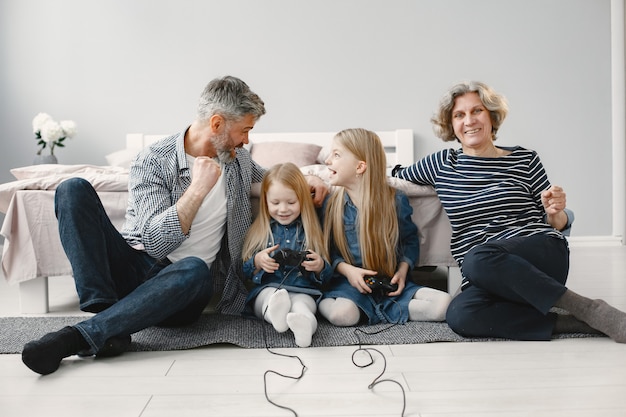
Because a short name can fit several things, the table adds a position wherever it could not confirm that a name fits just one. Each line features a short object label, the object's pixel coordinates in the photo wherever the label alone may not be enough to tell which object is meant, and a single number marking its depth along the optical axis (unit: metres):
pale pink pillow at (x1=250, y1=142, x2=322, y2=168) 3.40
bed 2.12
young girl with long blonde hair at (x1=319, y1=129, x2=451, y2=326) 1.90
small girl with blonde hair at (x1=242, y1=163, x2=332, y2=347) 1.86
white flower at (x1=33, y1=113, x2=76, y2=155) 3.62
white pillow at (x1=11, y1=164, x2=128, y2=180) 2.43
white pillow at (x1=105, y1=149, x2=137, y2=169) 3.42
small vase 3.64
